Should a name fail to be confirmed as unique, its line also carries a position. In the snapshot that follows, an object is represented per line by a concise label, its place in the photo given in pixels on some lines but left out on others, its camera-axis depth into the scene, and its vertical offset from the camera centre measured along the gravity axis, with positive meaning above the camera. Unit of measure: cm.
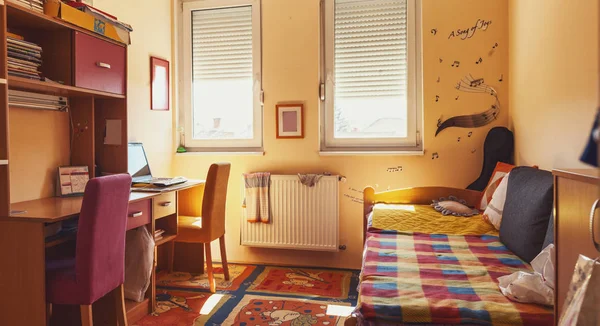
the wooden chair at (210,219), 291 -47
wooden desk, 178 -48
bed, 134 -50
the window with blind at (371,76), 337 +64
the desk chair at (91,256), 179 -46
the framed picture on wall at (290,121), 348 +28
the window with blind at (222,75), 364 +71
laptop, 274 -15
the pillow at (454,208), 271 -38
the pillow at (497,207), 235 -32
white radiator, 337 -53
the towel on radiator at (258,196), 345 -36
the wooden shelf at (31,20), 186 +67
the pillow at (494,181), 275 -20
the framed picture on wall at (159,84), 340 +59
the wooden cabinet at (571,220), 102 -19
